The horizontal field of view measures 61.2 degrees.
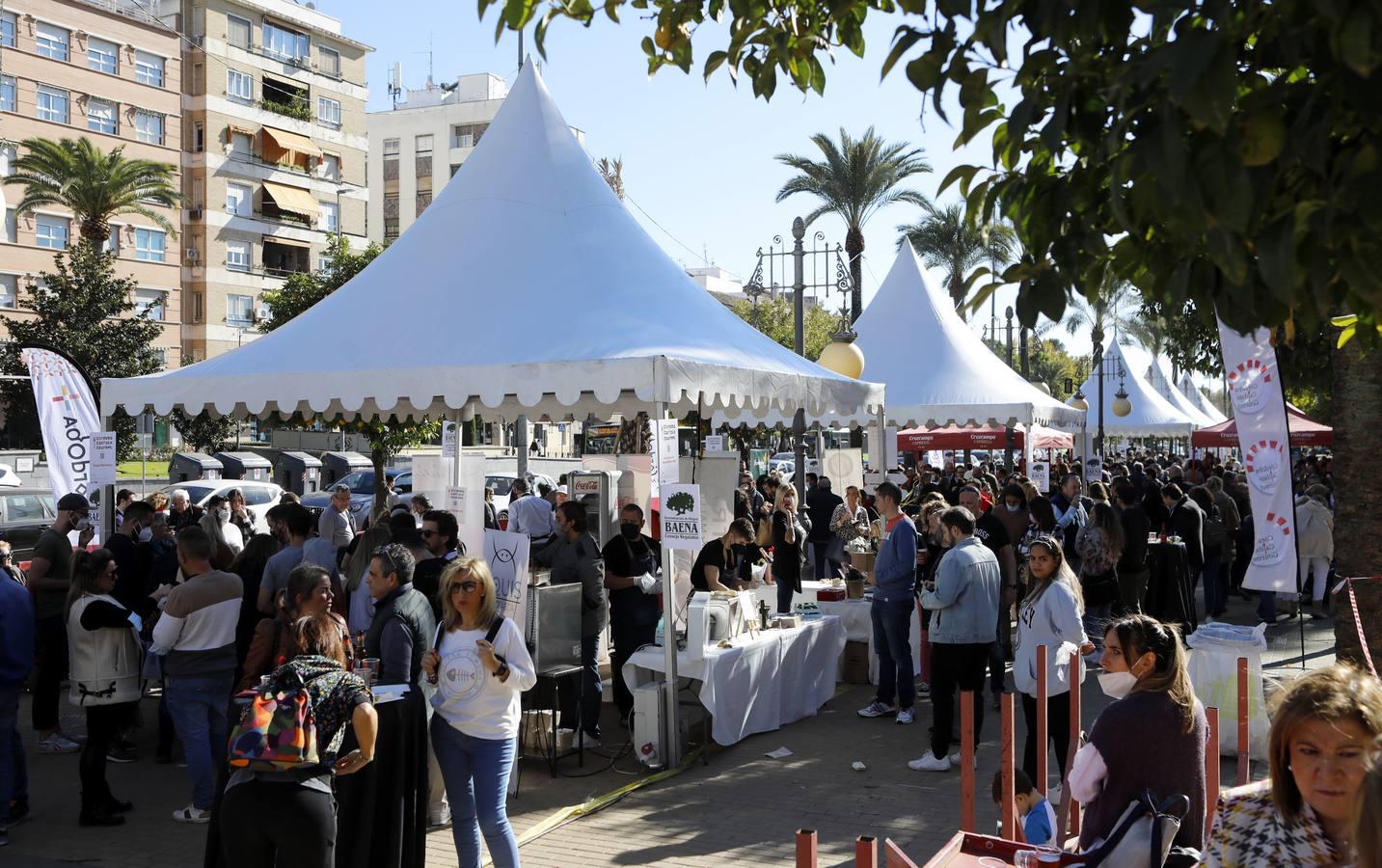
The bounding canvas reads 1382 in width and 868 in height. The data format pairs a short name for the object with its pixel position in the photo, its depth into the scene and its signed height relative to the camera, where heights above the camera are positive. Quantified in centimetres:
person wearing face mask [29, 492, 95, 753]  845 -135
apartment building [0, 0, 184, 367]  4128 +1256
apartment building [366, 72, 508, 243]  7450 +1950
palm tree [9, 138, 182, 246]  3853 +869
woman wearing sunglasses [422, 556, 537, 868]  541 -124
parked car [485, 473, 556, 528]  2527 -98
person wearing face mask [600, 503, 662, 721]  930 -118
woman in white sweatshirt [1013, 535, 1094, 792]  694 -112
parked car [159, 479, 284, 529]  2254 -103
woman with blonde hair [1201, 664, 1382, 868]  286 -84
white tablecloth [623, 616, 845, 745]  862 -190
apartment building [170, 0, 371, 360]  4775 +1237
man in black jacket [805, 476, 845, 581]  1656 -108
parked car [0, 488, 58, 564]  1688 -114
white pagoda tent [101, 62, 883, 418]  890 +95
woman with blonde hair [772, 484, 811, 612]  1461 -137
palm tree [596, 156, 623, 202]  7056 +1653
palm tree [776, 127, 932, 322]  3756 +840
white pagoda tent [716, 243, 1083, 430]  1933 +128
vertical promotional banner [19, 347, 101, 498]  1115 +22
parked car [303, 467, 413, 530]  2480 -133
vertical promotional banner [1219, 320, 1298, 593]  824 -7
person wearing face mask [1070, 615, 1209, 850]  436 -115
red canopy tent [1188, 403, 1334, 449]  2600 +9
